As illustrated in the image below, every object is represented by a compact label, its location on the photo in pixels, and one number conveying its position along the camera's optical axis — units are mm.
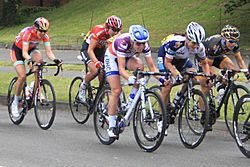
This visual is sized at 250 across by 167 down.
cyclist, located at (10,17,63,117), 15680
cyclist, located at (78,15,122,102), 15191
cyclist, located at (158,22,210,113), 13226
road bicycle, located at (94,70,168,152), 12611
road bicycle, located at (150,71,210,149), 13238
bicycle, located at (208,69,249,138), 13865
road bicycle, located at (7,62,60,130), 15420
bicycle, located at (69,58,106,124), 16493
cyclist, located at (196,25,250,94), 14239
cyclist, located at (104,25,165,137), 12876
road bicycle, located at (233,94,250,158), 12430
